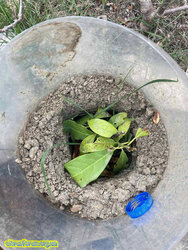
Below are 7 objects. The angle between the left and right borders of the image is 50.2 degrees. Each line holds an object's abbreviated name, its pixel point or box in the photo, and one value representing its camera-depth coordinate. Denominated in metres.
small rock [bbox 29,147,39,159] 0.23
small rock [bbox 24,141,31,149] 0.23
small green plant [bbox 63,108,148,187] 0.24
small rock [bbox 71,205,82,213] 0.23
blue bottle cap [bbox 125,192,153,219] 0.22
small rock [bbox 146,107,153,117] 0.24
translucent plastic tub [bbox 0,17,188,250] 0.22
